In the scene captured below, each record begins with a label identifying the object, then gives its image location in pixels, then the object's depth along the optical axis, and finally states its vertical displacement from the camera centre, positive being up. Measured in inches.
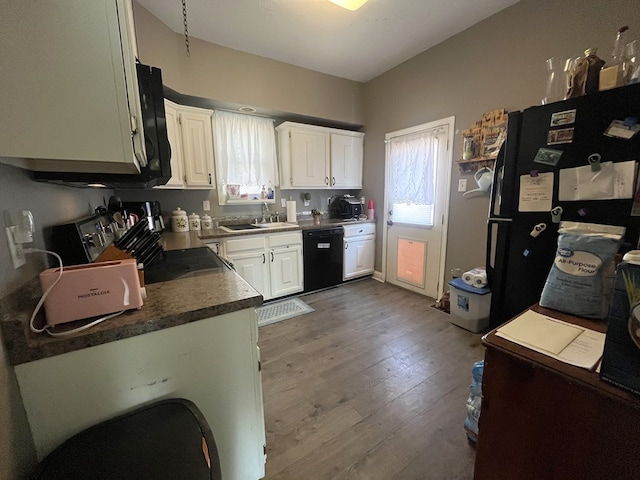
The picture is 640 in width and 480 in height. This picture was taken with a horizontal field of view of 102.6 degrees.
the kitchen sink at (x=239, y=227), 120.1 -12.4
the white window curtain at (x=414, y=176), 119.5 +11.6
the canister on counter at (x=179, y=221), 109.2 -8.1
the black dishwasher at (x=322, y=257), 129.2 -29.1
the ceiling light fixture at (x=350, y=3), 75.5 +58.1
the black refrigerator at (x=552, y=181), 47.6 +3.8
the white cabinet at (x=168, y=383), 28.8 -22.6
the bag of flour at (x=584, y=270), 37.8 -10.9
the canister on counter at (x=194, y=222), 117.0 -9.2
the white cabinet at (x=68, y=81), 24.1 +12.2
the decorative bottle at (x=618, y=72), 50.3 +24.7
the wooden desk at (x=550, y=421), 26.1 -25.6
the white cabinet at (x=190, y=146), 101.8 +23.3
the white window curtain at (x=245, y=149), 119.1 +25.2
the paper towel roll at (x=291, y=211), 138.5 -5.5
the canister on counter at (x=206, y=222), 119.3 -9.5
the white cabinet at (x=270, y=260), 111.0 -27.0
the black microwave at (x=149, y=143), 42.8 +10.7
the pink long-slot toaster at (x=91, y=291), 28.8 -10.3
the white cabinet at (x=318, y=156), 131.7 +24.0
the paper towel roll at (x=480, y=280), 92.7 -29.0
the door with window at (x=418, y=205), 115.6 -2.5
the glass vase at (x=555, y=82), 59.7 +27.2
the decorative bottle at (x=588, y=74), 53.3 +25.8
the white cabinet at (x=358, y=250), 141.5 -28.4
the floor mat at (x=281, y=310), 107.1 -48.5
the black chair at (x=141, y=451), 24.6 -25.5
